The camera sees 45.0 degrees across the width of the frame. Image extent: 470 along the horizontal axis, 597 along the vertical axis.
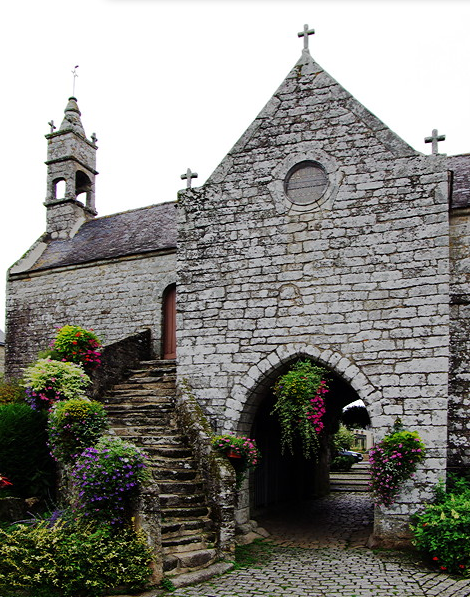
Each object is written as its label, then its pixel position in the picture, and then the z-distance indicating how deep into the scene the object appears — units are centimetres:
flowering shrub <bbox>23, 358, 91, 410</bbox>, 881
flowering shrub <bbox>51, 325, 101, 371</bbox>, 956
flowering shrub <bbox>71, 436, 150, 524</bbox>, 626
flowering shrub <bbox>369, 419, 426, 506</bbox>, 752
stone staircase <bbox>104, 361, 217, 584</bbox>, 677
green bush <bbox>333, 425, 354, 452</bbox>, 2242
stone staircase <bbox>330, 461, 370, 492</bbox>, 1599
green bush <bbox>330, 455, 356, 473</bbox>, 2038
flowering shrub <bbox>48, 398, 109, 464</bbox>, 755
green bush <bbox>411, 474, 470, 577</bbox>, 668
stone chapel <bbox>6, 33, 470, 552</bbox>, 800
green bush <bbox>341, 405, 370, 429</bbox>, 1655
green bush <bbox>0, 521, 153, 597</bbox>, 557
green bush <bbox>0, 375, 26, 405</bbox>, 1069
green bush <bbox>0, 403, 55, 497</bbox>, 834
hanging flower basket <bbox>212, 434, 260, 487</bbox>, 797
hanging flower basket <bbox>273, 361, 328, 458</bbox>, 792
